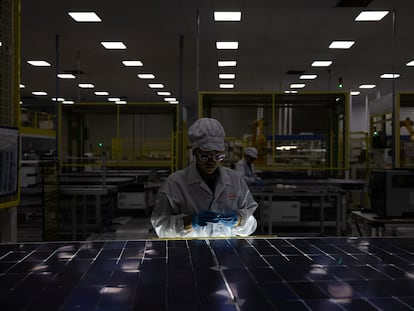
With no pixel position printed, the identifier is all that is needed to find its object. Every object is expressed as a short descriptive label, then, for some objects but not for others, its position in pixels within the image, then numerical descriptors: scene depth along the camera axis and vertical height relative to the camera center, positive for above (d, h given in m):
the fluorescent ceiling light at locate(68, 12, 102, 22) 5.38 +1.88
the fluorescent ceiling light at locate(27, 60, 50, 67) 8.01 +1.85
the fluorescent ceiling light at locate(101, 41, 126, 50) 6.73 +1.86
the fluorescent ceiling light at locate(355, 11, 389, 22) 5.26 +1.86
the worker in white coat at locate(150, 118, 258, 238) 2.12 -0.25
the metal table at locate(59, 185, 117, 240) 5.07 -0.51
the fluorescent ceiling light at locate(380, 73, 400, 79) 9.09 +1.82
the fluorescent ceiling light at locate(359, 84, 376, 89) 10.48 +1.81
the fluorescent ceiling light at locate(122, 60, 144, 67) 7.98 +1.84
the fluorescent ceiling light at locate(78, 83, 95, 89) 10.56 +1.84
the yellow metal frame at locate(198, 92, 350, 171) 5.83 +0.40
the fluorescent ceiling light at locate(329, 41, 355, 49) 6.61 +1.85
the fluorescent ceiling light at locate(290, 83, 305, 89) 10.32 +1.80
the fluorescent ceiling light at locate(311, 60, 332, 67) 7.92 +1.84
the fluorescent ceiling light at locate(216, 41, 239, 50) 6.64 +1.85
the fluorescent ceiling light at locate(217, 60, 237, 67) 7.96 +1.85
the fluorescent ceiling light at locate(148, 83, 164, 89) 10.48 +1.82
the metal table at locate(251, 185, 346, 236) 5.07 -0.51
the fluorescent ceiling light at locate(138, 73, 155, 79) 9.23 +1.84
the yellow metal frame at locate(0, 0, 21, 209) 2.13 +0.47
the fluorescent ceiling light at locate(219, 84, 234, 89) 10.57 +1.82
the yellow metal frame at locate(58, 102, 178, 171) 6.20 -0.12
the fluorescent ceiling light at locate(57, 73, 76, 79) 9.31 +1.85
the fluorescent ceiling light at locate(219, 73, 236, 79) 9.23 +1.84
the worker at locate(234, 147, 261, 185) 5.69 -0.16
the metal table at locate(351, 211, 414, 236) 3.36 -0.57
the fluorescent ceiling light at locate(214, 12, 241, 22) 5.36 +1.88
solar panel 0.92 -0.34
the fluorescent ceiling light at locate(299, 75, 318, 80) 9.34 +1.82
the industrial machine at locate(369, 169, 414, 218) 3.29 -0.32
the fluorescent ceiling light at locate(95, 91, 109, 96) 11.82 +1.82
